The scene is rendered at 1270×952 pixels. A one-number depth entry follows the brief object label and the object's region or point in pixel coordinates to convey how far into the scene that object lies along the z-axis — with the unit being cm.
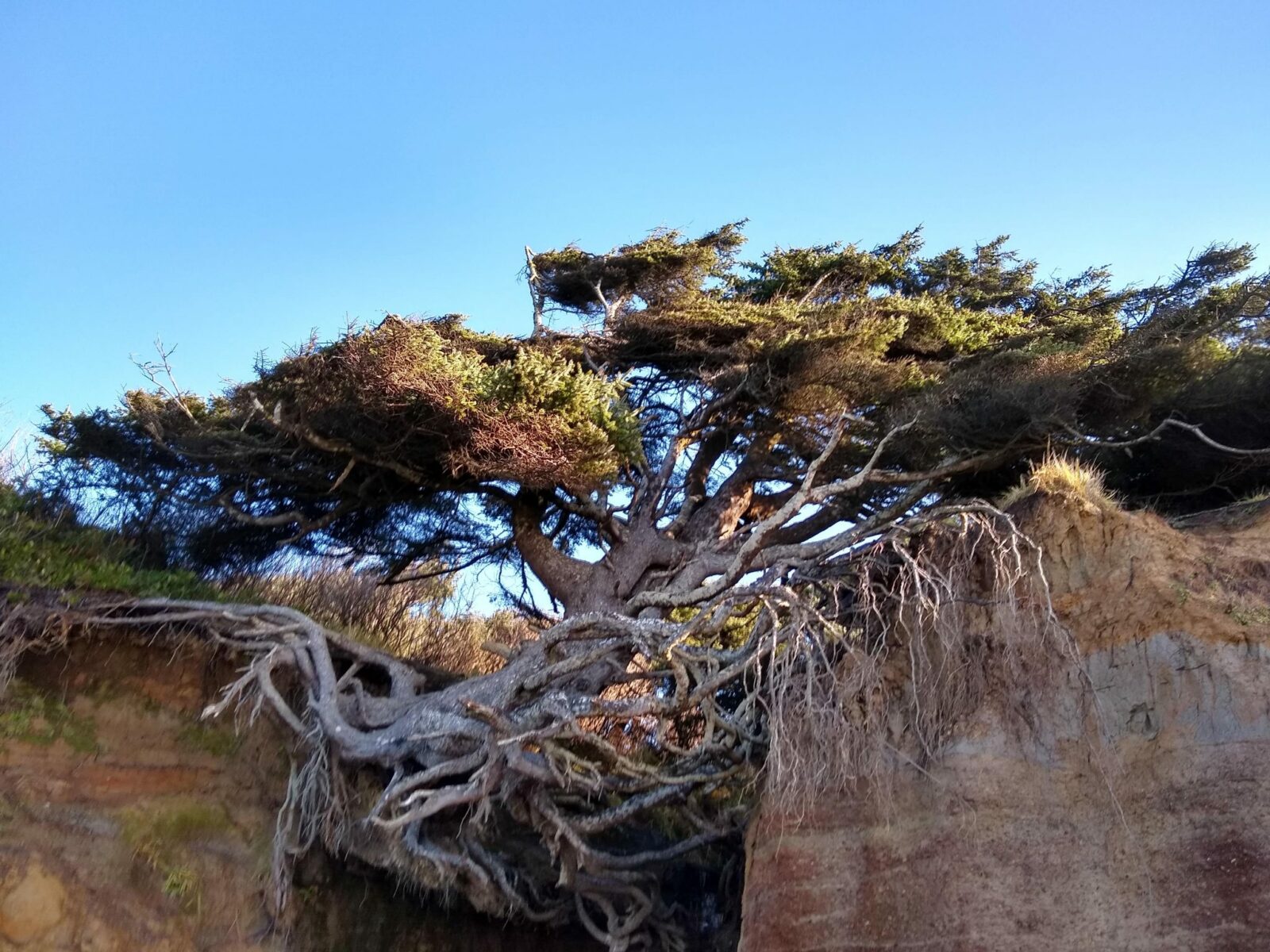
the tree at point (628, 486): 1065
